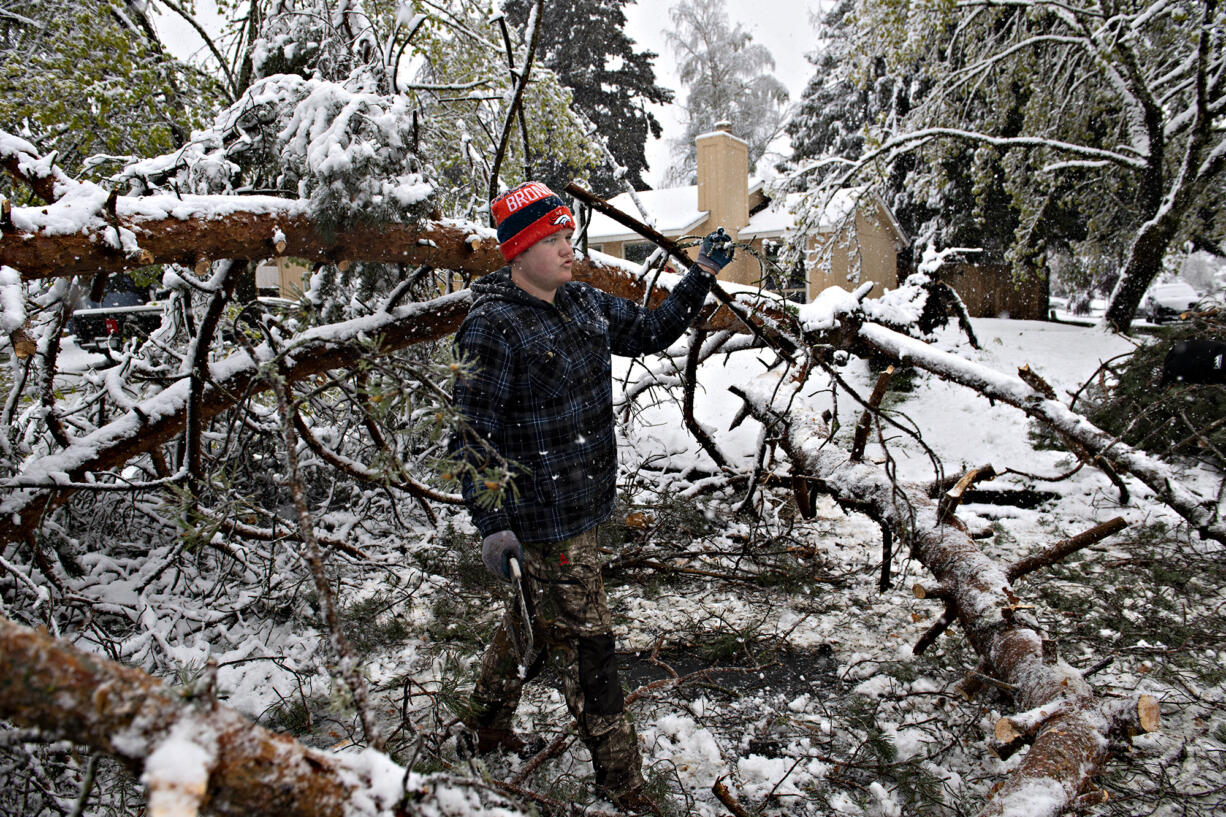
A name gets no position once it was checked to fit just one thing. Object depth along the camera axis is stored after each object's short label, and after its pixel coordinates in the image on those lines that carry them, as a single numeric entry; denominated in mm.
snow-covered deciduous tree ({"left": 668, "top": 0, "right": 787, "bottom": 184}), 27438
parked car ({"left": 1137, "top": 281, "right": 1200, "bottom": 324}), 20078
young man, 2129
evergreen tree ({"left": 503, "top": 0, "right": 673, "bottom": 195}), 22219
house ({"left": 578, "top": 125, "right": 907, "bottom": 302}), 17125
